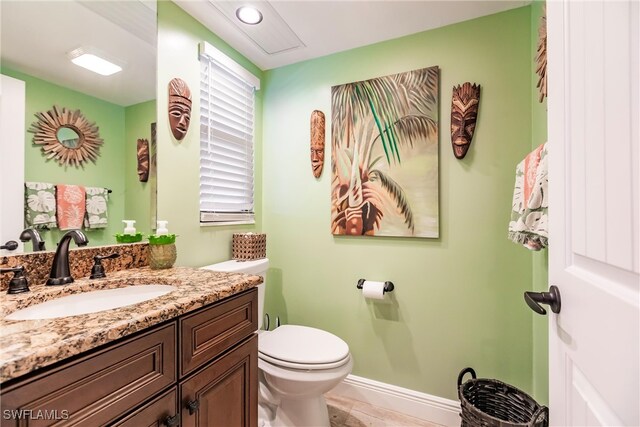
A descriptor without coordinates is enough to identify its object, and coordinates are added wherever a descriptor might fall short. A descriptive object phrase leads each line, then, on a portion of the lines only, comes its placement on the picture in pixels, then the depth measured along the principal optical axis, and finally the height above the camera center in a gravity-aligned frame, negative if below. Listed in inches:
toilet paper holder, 67.0 -17.7
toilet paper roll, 66.4 -18.1
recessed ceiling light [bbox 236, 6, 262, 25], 59.9 +43.4
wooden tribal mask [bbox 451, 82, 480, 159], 61.2 +21.2
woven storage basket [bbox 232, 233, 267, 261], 71.1 -8.1
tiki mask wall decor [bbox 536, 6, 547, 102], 46.6 +26.0
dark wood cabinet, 21.1 -15.8
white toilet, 52.2 -29.5
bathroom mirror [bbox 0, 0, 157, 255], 38.4 +20.2
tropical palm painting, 65.4 +14.1
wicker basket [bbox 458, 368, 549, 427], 49.3 -35.7
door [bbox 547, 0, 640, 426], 16.8 +0.1
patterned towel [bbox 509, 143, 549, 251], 39.1 +1.4
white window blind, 66.5 +19.6
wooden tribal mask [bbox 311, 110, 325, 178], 75.3 +19.3
